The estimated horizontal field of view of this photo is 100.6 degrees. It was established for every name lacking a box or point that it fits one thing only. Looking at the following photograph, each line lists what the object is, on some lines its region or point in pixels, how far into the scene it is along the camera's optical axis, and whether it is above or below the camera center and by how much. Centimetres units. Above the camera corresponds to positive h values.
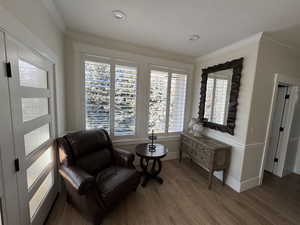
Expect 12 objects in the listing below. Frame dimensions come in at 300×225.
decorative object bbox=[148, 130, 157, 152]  230 -91
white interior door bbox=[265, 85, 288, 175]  258 -55
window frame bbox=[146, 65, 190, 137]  283 +37
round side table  211 -95
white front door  105 -35
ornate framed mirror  224 +15
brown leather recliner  141 -103
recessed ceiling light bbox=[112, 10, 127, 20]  161 +110
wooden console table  218 -96
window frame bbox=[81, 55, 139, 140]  228 +45
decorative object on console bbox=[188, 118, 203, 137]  276 -58
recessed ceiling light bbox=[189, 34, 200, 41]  210 +110
